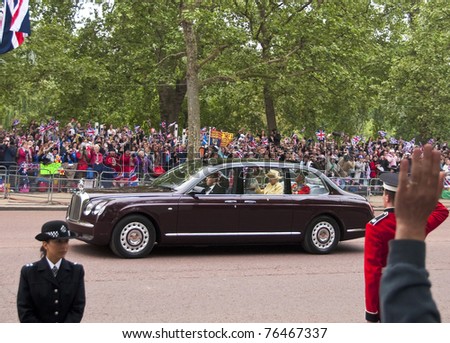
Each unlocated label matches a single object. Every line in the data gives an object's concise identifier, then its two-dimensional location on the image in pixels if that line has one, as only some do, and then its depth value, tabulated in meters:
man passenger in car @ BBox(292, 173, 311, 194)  11.31
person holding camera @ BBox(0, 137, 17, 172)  18.94
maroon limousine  10.13
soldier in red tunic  4.49
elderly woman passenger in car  11.11
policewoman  4.04
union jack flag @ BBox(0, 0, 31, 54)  19.36
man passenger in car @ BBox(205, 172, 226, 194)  10.68
